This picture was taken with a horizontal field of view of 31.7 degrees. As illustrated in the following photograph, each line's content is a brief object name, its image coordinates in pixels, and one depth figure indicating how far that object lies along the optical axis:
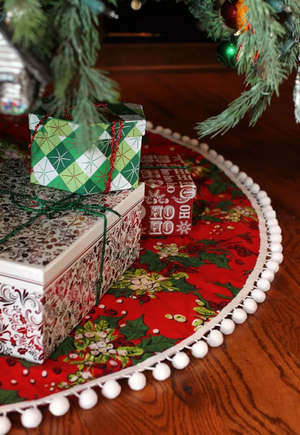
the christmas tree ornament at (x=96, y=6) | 0.64
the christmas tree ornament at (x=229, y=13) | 0.94
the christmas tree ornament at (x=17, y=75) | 0.66
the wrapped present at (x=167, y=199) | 1.11
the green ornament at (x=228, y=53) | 1.03
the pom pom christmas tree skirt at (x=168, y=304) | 0.78
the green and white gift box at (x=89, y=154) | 0.93
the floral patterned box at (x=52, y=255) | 0.76
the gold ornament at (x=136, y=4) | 1.05
